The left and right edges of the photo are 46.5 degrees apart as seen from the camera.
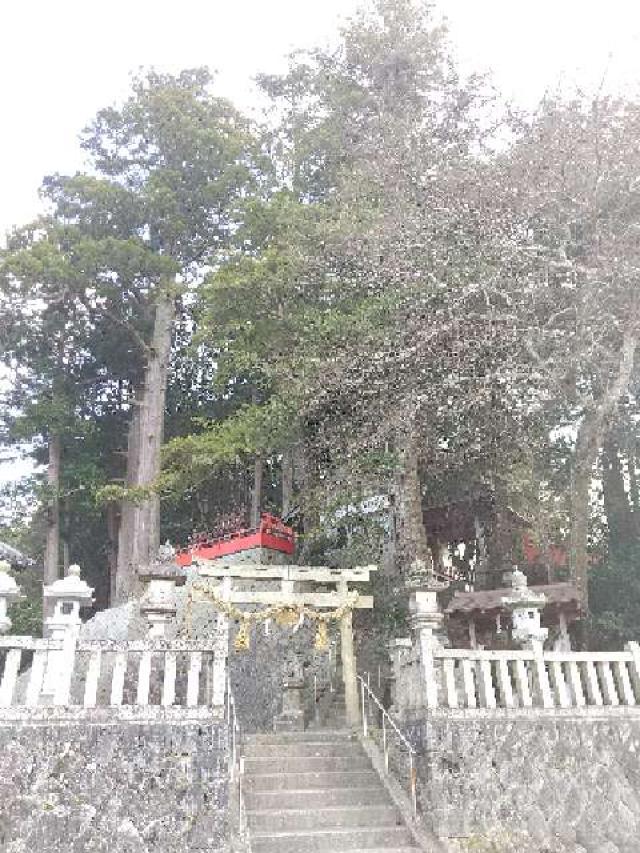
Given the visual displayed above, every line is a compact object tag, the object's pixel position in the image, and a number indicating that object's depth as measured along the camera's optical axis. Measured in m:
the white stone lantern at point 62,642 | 7.27
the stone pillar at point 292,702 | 12.18
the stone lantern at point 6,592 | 7.93
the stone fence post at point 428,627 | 8.20
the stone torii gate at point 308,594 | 11.51
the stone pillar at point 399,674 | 9.04
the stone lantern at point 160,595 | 8.80
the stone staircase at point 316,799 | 7.50
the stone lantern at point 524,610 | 8.91
